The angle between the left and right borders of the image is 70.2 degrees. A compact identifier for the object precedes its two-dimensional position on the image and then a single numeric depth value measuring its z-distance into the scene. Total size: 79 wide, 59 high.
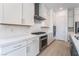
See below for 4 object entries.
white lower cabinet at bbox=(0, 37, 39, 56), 0.86
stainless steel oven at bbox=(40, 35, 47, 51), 1.95
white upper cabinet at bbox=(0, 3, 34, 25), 1.03
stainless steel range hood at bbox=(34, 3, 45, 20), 2.15
